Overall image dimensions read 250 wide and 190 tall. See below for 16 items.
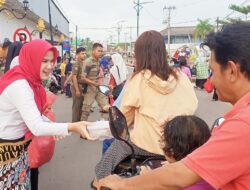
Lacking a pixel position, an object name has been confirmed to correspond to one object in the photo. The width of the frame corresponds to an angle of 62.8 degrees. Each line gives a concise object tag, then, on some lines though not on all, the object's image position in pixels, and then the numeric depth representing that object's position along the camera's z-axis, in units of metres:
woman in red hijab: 1.24
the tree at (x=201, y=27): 32.16
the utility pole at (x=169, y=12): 29.28
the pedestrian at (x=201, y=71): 7.84
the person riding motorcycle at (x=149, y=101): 1.37
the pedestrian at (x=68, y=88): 7.55
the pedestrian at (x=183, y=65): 5.88
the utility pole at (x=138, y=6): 18.16
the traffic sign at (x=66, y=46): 13.36
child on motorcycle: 0.97
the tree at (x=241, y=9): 21.19
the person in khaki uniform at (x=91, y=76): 3.87
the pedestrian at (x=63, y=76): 8.40
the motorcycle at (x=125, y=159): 1.04
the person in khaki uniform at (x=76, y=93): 4.01
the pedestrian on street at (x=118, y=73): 3.42
